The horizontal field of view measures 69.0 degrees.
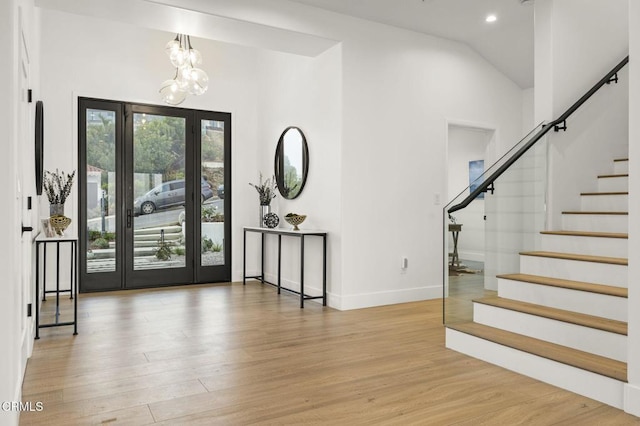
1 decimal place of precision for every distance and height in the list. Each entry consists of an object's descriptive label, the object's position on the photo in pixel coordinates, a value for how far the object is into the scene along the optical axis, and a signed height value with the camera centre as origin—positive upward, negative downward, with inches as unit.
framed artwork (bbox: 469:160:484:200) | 262.6 +25.5
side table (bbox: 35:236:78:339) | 146.8 -22.1
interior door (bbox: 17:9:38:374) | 112.9 +1.4
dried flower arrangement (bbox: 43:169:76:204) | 168.8 +13.4
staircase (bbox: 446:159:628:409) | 106.2 -26.7
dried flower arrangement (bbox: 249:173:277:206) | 250.2 +12.0
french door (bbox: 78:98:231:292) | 232.2 +8.8
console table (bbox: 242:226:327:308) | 195.5 -17.0
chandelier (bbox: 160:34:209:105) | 199.0 +57.4
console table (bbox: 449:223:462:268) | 141.0 -8.4
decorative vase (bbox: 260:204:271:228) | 248.7 +1.2
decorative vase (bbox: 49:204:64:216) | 162.1 +0.7
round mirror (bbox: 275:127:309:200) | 222.8 +25.0
